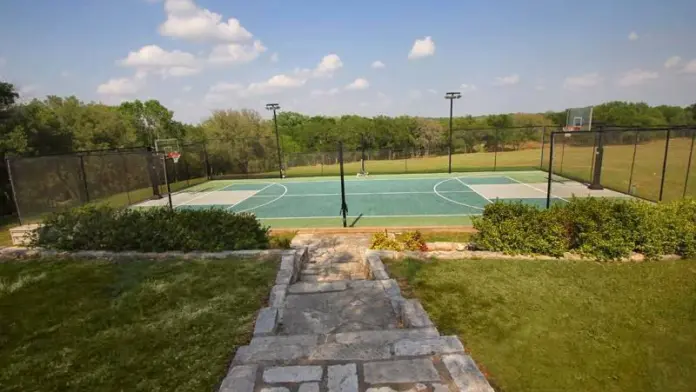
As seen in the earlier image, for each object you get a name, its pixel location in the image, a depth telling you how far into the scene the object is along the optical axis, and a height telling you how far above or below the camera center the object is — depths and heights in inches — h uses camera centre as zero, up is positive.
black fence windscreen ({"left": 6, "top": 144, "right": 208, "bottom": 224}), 394.6 -52.6
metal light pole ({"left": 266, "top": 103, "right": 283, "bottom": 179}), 789.2 +60.4
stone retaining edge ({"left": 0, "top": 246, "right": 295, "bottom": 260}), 235.3 -75.2
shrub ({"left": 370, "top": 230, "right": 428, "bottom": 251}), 265.4 -83.4
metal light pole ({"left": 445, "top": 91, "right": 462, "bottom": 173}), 748.6 +69.8
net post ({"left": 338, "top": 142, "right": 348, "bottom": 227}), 343.9 -47.0
